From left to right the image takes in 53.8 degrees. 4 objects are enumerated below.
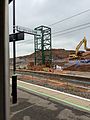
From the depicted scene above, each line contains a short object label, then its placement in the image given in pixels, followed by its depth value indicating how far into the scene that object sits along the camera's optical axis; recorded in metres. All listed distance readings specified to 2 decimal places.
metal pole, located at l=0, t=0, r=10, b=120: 0.77
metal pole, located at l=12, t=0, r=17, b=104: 3.19
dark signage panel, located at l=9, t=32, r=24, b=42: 2.92
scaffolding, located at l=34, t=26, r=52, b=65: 20.08
